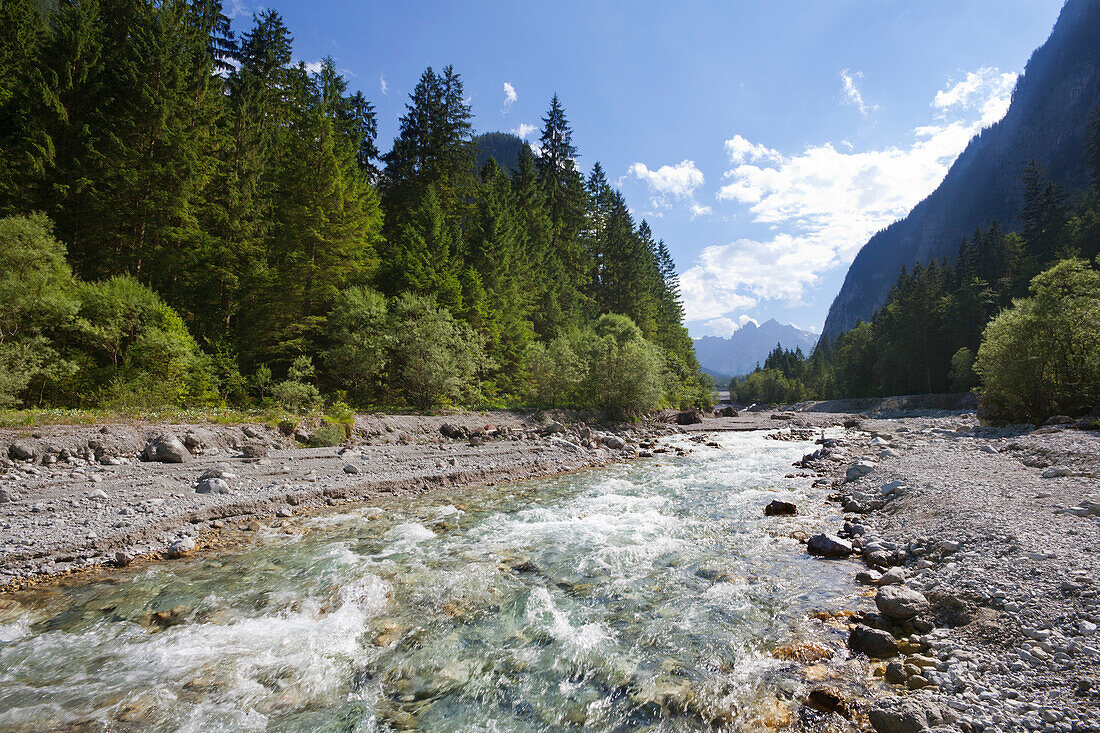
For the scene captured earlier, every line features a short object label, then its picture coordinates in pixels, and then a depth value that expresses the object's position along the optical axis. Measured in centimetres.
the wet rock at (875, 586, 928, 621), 521
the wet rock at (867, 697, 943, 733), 343
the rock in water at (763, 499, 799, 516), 1050
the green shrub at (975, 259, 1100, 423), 2012
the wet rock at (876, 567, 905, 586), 616
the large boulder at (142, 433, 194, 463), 1182
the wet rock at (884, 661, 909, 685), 420
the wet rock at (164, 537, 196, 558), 751
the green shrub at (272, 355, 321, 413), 1923
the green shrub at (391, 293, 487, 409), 2294
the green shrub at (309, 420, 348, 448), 1574
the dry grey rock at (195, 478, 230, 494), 1002
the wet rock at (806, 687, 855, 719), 389
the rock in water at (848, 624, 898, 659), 474
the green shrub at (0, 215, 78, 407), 1295
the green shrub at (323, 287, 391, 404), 2194
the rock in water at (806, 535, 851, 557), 764
